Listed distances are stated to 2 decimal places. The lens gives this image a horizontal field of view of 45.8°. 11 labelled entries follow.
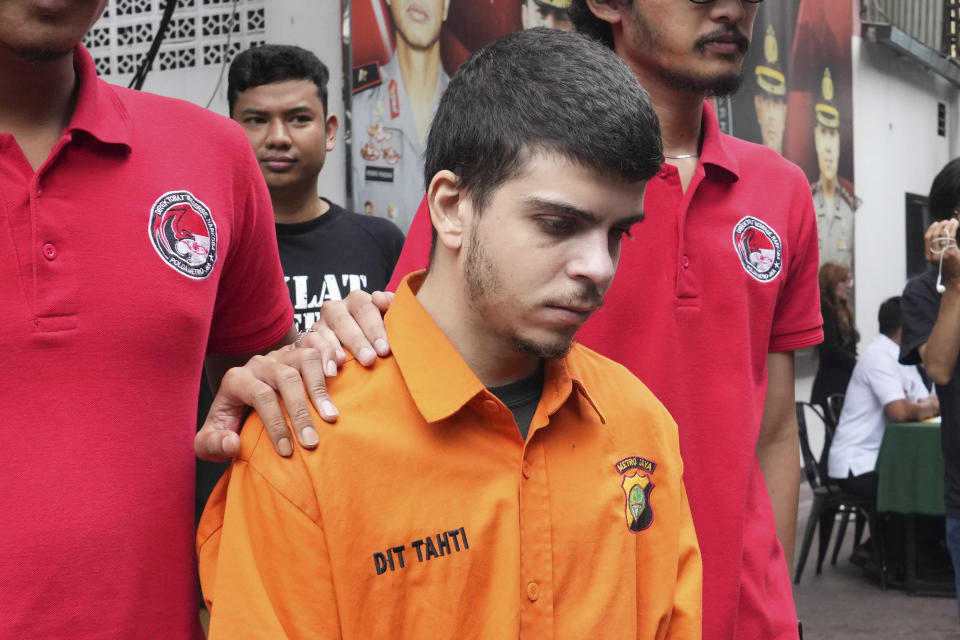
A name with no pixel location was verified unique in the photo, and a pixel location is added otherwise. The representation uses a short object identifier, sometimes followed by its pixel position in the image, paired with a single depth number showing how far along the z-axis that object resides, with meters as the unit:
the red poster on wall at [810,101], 10.64
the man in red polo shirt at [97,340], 1.52
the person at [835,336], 9.38
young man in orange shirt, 1.43
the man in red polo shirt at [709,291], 2.04
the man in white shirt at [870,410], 7.32
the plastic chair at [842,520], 8.11
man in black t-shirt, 3.48
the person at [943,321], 3.96
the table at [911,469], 6.98
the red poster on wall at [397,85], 5.96
